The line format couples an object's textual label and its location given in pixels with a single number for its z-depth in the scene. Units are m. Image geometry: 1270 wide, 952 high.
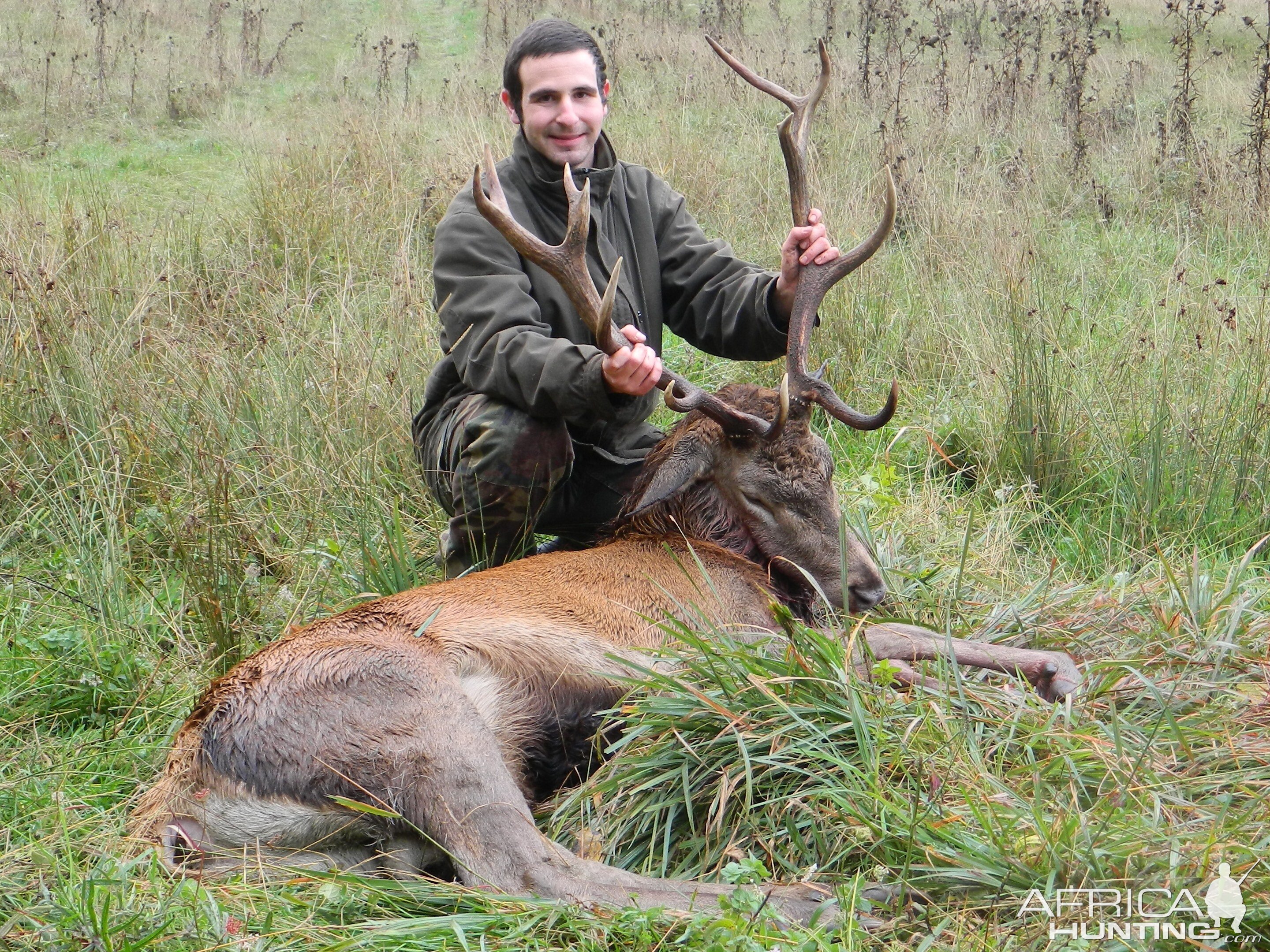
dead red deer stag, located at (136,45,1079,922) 2.80
